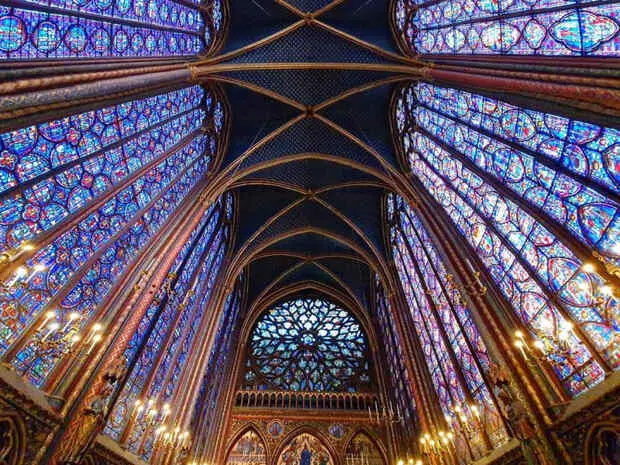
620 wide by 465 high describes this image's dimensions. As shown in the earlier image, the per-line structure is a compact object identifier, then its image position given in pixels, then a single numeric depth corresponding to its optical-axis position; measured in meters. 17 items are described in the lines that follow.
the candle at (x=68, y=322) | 8.36
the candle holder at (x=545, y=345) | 7.55
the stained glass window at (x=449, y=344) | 10.30
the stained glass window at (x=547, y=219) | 6.95
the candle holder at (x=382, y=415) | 17.33
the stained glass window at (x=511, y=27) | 7.09
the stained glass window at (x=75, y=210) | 7.36
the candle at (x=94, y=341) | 8.54
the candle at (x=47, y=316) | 7.66
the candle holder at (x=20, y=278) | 6.89
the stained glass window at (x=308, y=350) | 20.41
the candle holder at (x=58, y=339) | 7.62
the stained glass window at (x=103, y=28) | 7.22
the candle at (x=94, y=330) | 8.59
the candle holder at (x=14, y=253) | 5.80
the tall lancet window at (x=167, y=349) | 10.95
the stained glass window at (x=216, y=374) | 16.16
